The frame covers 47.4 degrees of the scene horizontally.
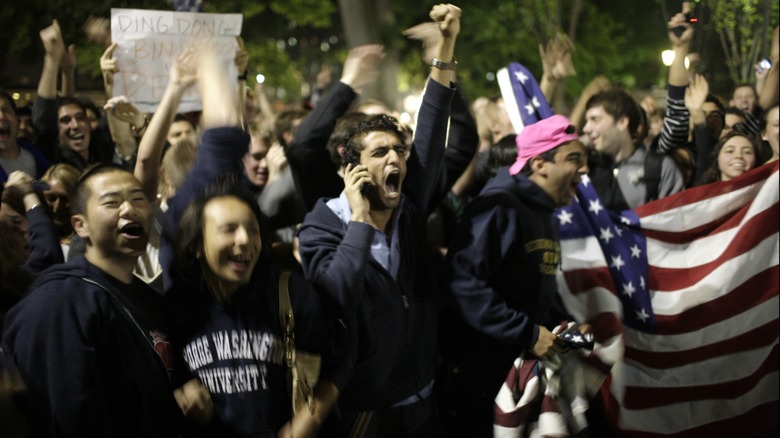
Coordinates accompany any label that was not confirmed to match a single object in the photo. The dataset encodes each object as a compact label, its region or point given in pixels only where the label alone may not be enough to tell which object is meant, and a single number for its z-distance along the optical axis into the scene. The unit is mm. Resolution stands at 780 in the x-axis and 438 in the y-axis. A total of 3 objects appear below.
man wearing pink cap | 4371
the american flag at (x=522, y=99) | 5570
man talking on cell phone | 3691
